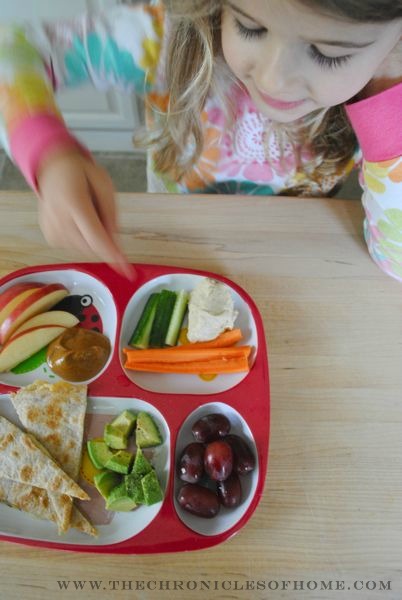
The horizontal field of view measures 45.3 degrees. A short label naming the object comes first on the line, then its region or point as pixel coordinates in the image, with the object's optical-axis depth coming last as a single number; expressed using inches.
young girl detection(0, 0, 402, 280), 23.5
